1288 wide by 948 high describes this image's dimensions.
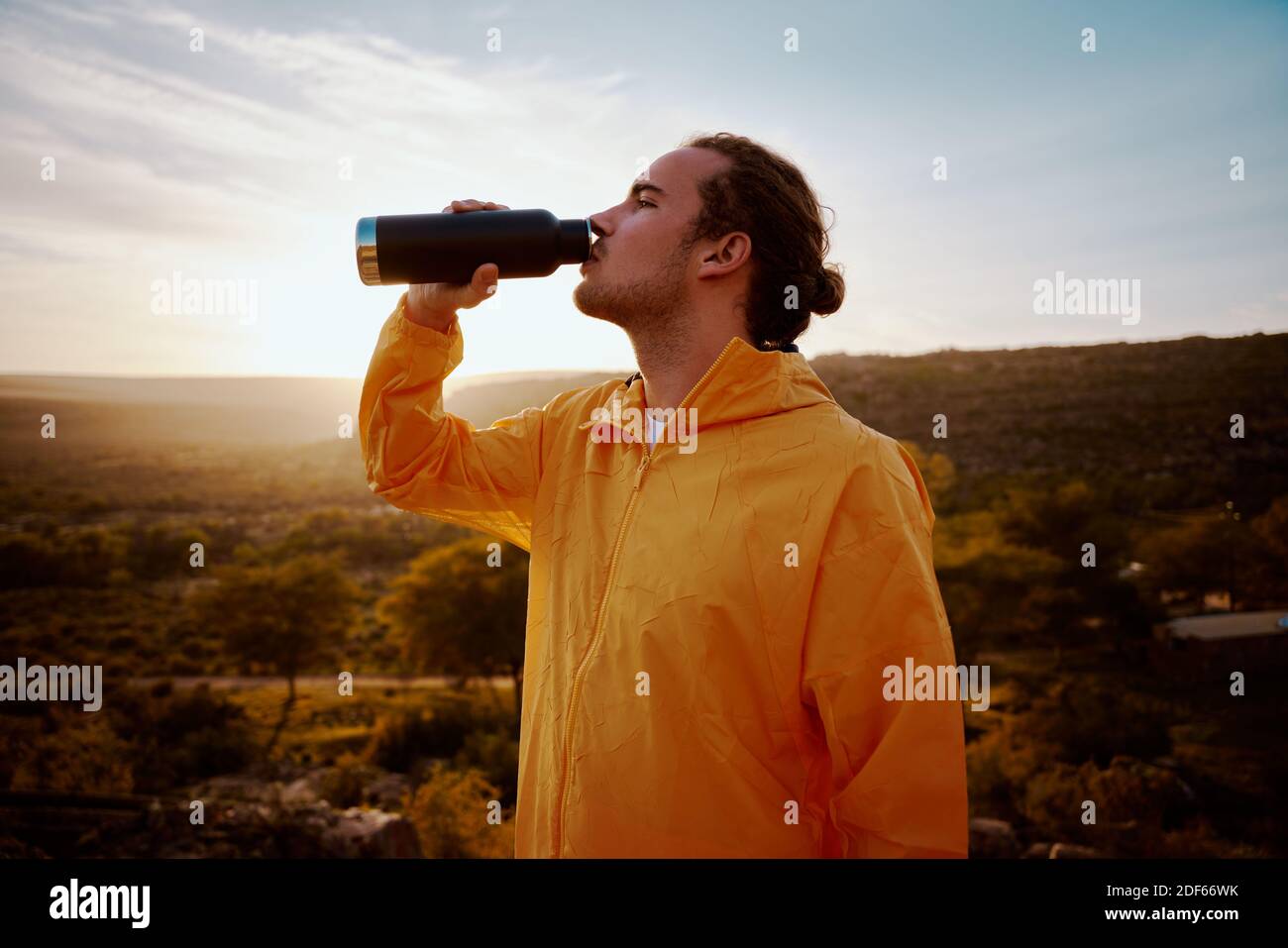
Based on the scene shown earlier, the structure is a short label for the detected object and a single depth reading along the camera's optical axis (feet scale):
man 6.07
